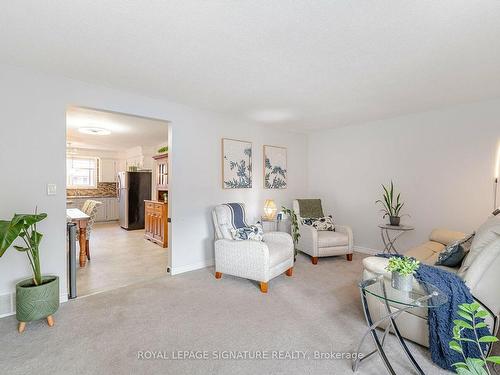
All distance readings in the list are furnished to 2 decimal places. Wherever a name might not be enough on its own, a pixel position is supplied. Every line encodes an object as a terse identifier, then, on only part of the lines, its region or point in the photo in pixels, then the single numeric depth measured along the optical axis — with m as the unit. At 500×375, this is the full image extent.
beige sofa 1.83
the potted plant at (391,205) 3.97
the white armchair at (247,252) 3.04
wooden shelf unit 5.19
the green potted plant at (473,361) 0.94
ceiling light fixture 5.01
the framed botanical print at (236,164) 4.16
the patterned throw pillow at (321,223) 4.43
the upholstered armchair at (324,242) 4.05
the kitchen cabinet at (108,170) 8.36
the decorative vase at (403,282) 1.76
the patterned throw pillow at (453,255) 2.26
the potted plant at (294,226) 4.26
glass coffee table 1.62
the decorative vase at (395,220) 3.90
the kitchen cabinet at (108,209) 8.00
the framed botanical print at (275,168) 4.83
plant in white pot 1.74
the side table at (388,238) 3.86
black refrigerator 7.07
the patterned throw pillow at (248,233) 3.41
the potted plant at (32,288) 2.06
